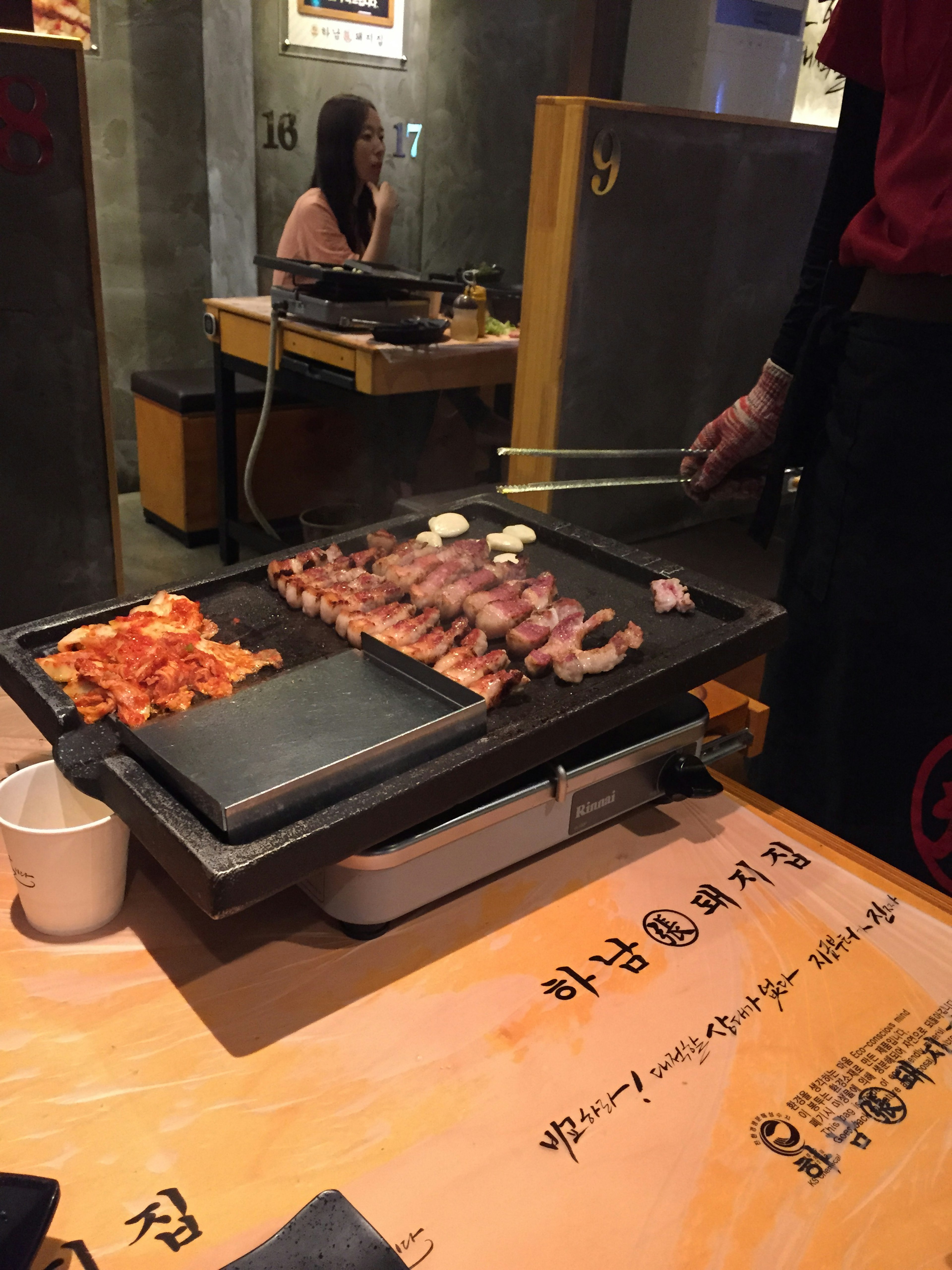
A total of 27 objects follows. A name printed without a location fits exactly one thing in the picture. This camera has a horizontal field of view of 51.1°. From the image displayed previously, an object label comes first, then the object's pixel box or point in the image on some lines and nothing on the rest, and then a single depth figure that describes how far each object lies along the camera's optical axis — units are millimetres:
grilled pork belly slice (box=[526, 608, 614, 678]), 1285
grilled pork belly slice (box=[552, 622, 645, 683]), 1259
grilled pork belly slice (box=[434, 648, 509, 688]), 1235
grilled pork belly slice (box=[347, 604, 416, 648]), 1362
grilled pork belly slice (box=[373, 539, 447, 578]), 1564
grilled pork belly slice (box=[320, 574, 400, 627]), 1415
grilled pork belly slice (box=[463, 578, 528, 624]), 1441
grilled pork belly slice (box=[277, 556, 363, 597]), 1486
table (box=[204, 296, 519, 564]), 3307
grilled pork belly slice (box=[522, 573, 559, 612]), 1459
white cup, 994
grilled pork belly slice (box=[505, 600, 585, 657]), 1341
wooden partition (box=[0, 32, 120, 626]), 1861
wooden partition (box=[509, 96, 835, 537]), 2156
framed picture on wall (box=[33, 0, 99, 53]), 4348
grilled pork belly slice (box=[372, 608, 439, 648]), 1340
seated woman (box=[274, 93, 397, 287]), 4371
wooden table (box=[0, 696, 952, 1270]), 810
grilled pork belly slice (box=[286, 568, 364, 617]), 1456
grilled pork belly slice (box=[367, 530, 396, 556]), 1632
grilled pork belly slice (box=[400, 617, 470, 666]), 1312
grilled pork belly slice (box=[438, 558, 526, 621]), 1469
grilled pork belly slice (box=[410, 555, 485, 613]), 1478
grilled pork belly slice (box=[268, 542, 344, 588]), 1514
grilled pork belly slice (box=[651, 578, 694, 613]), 1470
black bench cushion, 4285
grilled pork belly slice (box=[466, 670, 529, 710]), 1187
